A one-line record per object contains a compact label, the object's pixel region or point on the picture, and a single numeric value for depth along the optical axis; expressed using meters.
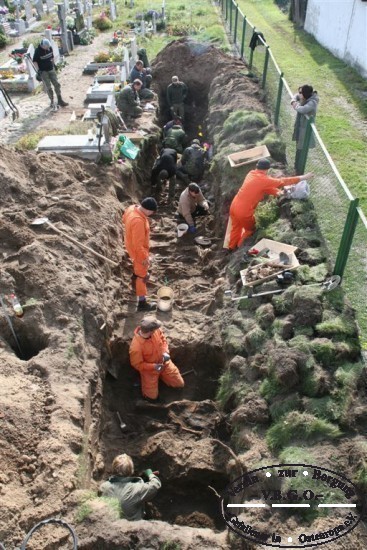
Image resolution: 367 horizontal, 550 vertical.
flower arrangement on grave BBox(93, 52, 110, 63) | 19.80
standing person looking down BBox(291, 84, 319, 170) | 9.57
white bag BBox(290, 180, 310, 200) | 8.75
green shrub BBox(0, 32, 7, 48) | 23.62
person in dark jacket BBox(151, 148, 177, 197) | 12.46
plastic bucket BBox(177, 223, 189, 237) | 11.30
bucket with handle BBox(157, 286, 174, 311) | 9.01
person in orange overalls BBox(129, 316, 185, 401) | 7.32
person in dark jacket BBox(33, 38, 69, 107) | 14.25
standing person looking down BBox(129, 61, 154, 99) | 16.38
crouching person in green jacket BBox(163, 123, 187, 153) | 14.17
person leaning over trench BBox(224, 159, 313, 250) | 8.80
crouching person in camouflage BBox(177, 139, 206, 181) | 12.88
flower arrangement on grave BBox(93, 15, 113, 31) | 27.39
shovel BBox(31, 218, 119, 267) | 8.59
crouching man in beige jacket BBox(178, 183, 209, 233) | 11.24
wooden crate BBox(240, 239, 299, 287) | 7.62
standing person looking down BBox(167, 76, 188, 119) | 16.34
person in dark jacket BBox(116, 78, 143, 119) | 14.49
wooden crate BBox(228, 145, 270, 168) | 10.77
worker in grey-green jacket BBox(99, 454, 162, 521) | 5.44
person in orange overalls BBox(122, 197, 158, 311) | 8.28
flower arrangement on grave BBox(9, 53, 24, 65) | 19.25
